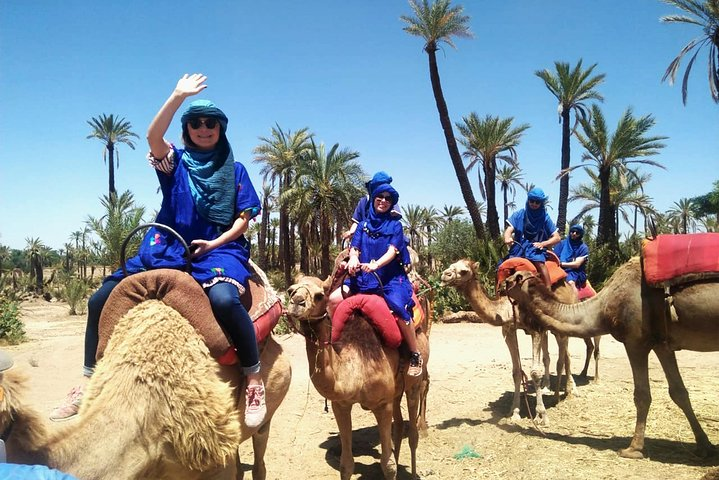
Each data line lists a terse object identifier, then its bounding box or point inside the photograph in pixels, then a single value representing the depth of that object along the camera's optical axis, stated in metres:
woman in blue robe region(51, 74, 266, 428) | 2.97
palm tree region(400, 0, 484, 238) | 22.75
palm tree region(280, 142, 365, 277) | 26.30
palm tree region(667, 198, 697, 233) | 59.06
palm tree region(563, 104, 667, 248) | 23.42
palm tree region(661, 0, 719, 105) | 17.64
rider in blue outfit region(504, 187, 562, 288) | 7.49
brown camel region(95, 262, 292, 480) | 2.74
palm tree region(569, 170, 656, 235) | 31.18
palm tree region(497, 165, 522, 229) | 49.97
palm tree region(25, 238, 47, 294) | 45.33
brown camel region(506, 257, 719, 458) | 5.12
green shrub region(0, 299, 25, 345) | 13.90
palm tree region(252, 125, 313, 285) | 31.27
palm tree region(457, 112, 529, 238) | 26.53
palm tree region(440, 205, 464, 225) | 59.74
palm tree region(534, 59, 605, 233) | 25.98
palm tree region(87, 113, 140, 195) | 43.09
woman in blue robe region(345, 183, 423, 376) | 4.71
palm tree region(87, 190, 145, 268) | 21.38
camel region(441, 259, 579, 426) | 6.91
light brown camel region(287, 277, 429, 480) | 3.57
